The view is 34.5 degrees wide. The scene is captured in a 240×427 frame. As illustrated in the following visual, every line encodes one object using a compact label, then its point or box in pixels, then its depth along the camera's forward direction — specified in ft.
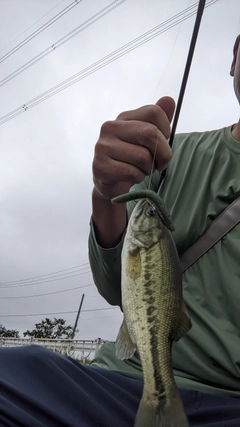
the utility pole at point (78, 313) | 141.85
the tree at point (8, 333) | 202.74
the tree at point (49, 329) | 172.04
